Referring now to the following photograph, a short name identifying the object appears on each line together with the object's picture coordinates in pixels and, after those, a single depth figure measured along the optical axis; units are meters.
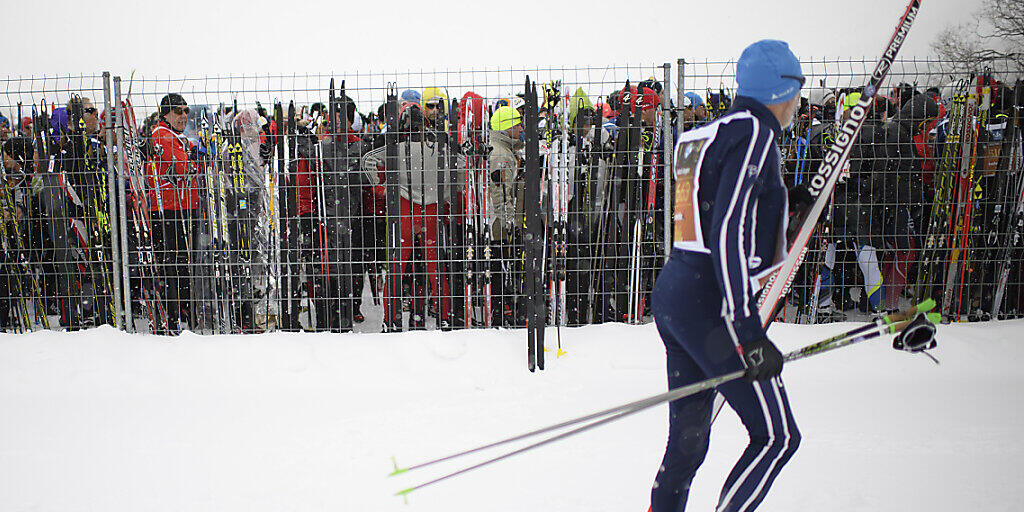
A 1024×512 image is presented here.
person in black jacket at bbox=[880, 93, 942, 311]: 5.42
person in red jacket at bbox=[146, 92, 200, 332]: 5.46
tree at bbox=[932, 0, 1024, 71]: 20.02
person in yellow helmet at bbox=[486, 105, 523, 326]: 5.47
